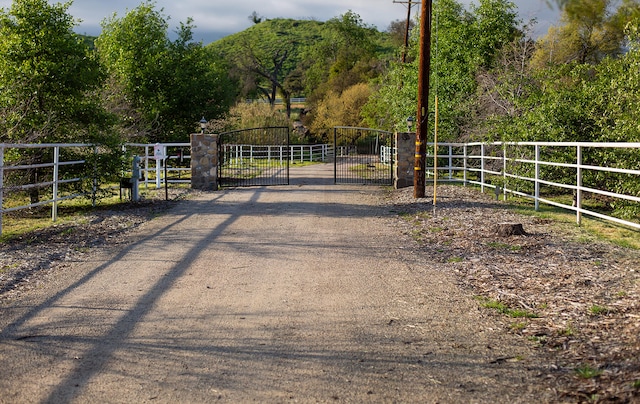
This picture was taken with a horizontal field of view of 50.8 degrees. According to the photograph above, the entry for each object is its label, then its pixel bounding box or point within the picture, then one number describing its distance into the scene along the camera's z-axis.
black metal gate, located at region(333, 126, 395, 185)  23.88
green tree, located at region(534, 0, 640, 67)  27.70
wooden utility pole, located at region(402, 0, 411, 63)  33.63
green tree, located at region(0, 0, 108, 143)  14.77
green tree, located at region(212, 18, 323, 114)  89.24
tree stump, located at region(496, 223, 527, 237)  10.37
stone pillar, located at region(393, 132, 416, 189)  20.92
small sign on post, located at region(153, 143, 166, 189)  17.27
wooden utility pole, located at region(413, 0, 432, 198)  17.05
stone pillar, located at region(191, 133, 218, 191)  20.84
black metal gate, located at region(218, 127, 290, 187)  23.68
